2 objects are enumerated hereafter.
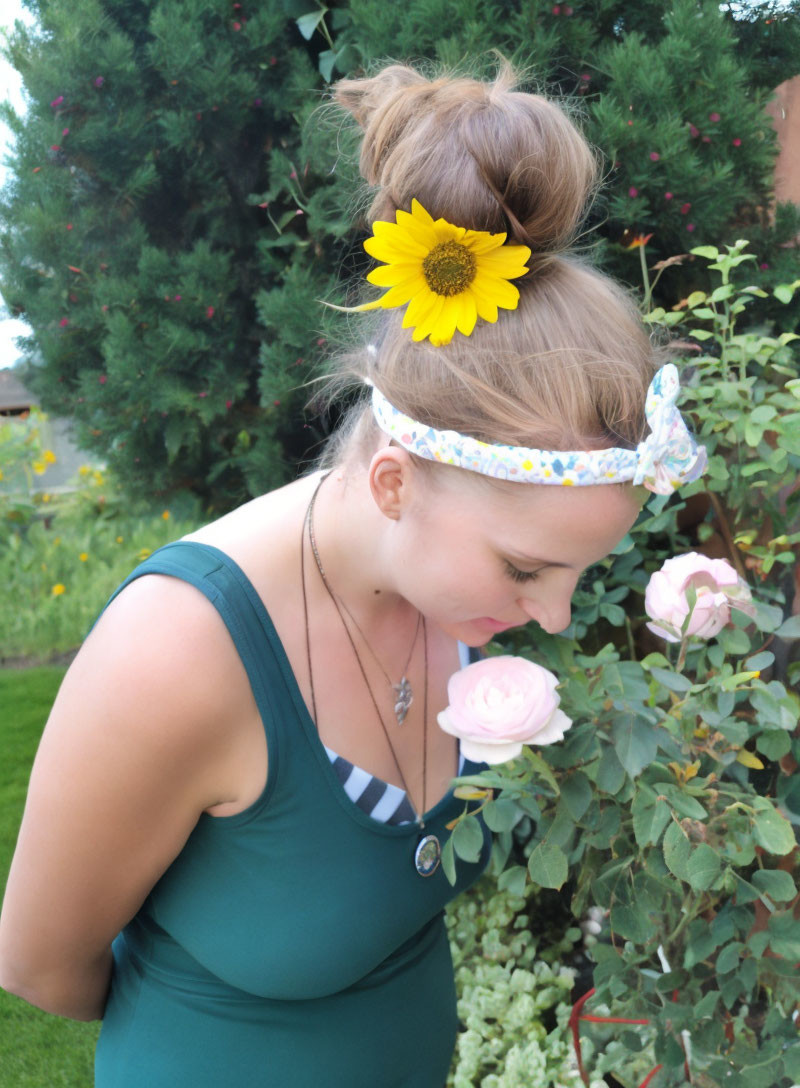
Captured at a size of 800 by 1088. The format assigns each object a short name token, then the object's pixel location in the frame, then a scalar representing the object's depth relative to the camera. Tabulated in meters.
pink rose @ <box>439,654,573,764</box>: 1.07
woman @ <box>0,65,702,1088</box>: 1.12
